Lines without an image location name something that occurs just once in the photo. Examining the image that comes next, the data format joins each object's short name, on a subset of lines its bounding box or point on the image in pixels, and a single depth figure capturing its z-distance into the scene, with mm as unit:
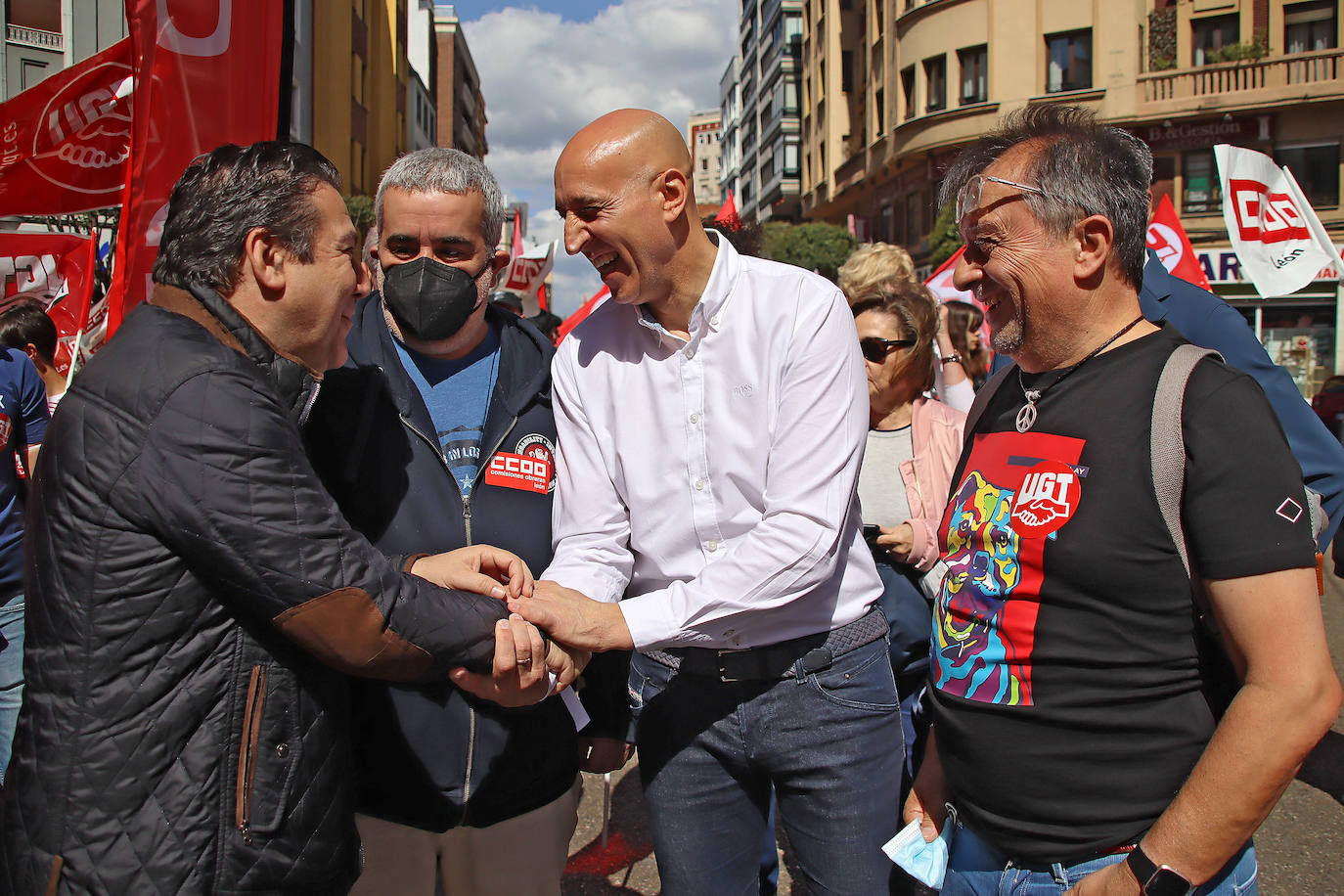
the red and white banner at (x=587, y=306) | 6890
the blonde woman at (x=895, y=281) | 4488
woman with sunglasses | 3154
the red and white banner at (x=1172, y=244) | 5816
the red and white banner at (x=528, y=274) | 11484
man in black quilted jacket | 1566
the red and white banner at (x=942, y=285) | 7188
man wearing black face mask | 2326
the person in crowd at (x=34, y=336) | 5164
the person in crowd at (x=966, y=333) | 5215
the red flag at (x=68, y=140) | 4613
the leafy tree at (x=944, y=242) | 22031
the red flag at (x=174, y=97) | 3199
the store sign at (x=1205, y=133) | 24016
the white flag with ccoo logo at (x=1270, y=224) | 6730
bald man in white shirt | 2137
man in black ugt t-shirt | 1497
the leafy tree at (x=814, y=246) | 33875
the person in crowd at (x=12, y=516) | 3799
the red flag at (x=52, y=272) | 6773
